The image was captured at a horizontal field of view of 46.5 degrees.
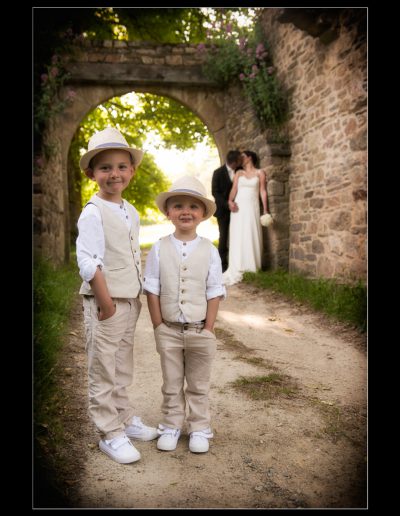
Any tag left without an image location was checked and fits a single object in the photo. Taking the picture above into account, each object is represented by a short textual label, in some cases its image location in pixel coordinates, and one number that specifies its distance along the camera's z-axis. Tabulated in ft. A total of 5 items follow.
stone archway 25.52
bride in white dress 24.03
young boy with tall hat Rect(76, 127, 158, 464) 6.98
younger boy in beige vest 7.46
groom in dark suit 24.79
